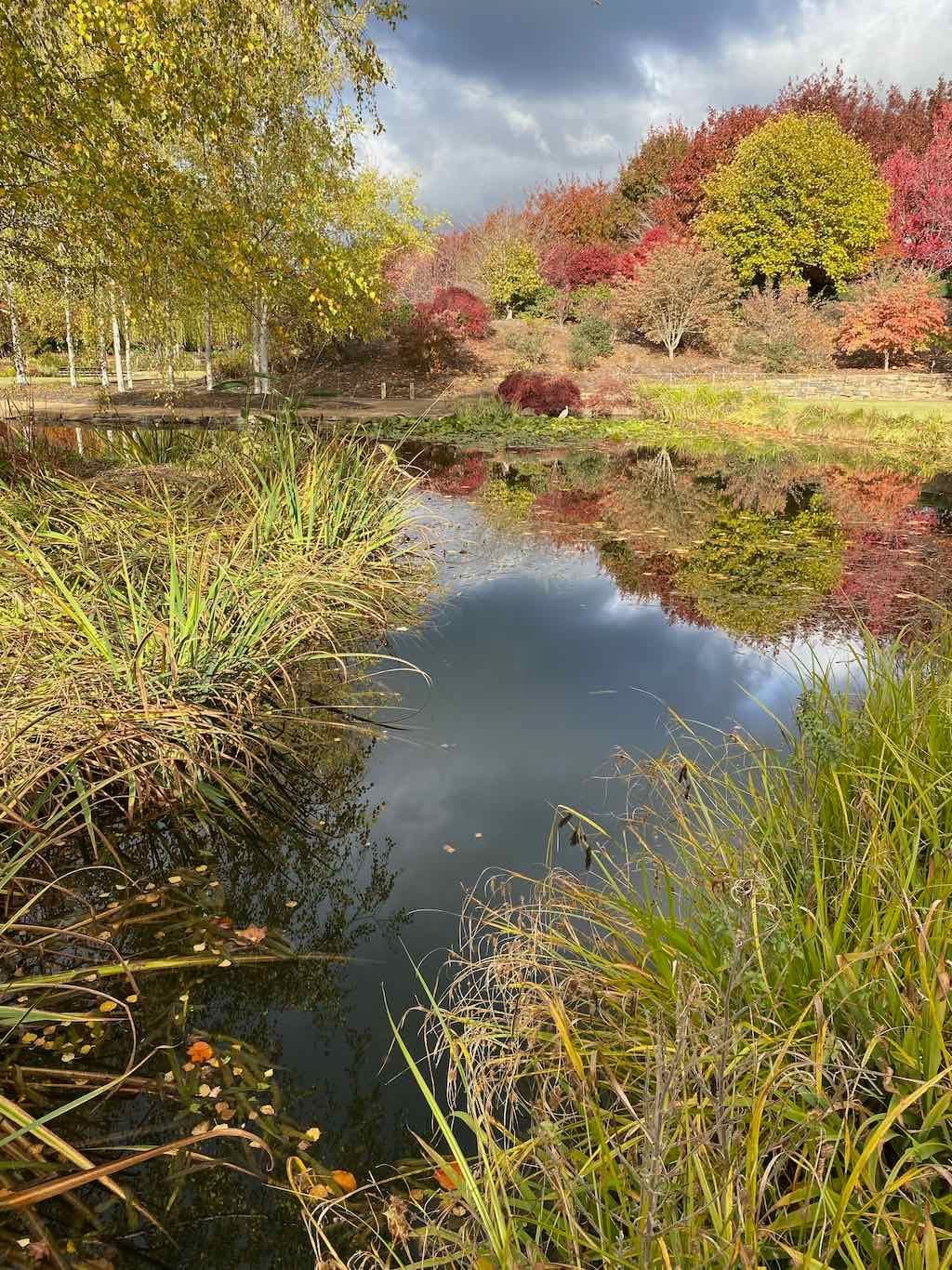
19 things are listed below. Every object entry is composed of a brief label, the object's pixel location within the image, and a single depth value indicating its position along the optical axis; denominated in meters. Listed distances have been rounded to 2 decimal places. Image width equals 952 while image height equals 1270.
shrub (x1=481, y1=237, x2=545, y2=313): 28.91
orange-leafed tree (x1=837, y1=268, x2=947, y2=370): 20.34
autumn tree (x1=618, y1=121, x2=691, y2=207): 31.31
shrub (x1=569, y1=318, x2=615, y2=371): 24.41
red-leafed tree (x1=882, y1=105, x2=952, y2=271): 25.39
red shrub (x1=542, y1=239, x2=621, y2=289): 29.61
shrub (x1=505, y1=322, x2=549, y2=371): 25.28
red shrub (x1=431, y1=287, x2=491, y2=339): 25.58
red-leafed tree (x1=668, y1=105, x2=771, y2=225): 29.52
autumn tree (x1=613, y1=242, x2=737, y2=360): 23.80
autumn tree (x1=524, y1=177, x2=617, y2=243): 32.06
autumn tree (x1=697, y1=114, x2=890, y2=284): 25.48
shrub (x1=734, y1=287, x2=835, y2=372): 22.06
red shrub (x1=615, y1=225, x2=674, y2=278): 27.54
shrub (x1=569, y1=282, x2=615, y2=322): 27.34
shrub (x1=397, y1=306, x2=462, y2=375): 24.48
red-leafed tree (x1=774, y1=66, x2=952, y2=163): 31.00
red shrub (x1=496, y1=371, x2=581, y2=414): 19.02
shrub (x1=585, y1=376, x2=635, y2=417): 19.61
